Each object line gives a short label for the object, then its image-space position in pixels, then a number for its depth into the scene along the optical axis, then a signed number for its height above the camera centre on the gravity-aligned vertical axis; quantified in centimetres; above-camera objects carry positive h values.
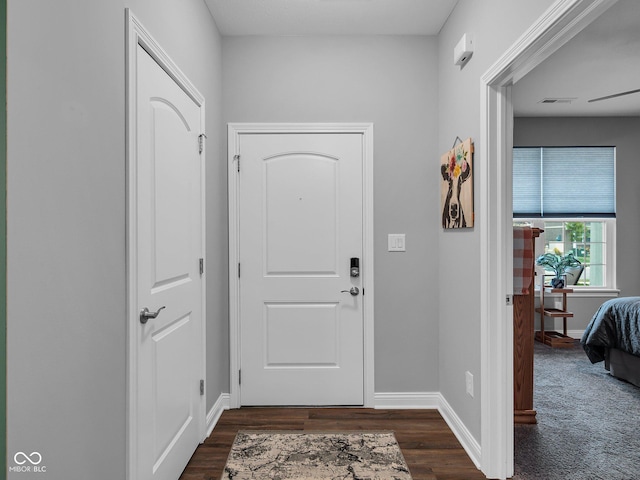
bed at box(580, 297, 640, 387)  356 -87
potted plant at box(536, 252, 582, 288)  518 -29
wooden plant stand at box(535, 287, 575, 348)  494 -96
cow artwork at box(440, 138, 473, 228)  241 +32
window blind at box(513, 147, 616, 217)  538 +72
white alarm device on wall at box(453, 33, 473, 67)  241 +108
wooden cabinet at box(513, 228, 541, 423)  275 -69
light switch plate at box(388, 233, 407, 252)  313 -2
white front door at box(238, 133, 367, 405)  311 -21
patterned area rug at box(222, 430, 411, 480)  220 -121
